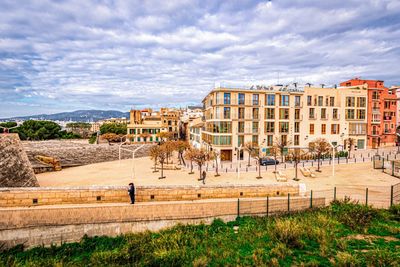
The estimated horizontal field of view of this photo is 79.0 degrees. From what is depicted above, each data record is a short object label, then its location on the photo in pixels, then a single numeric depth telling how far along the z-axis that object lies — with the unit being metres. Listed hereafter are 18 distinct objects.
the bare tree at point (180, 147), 39.89
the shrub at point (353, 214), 12.84
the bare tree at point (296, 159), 25.51
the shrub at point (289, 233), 10.95
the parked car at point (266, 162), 34.38
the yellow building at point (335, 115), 44.59
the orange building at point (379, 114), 49.00
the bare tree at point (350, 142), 43.76
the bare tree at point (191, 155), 28.06
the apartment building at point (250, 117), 39.88
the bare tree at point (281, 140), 41.88
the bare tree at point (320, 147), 30.14
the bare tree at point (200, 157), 27.12
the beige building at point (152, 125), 74.69
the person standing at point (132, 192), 13.59
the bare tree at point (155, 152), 31.13
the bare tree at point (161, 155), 27.81
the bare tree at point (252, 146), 33.73
